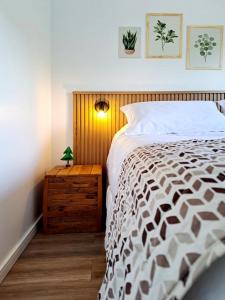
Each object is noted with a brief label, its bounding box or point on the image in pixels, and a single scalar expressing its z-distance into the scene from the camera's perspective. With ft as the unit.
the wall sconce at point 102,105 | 7.74
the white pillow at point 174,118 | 6.21
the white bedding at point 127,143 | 4.70
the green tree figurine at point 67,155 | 7.41
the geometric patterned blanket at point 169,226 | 1.35
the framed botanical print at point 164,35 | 7.89
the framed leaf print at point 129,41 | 7.85
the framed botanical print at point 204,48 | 7.95
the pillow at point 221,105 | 7.29
